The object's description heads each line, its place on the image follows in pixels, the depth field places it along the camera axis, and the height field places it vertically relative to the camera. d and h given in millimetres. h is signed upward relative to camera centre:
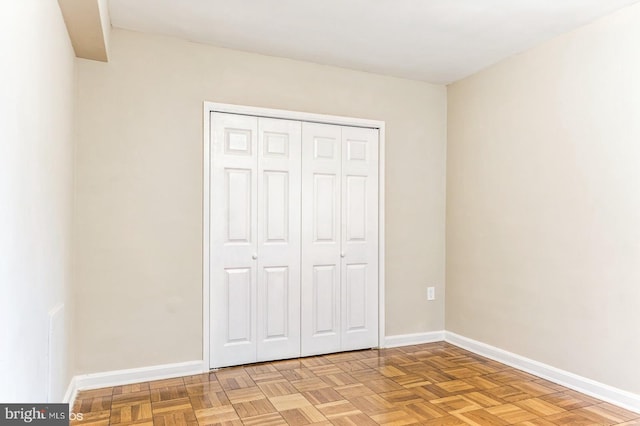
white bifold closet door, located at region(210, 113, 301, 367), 3455 -149
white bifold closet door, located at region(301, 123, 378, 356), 3789 -152
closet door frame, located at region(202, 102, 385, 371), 3383 +323
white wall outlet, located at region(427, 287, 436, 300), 4266 -682
